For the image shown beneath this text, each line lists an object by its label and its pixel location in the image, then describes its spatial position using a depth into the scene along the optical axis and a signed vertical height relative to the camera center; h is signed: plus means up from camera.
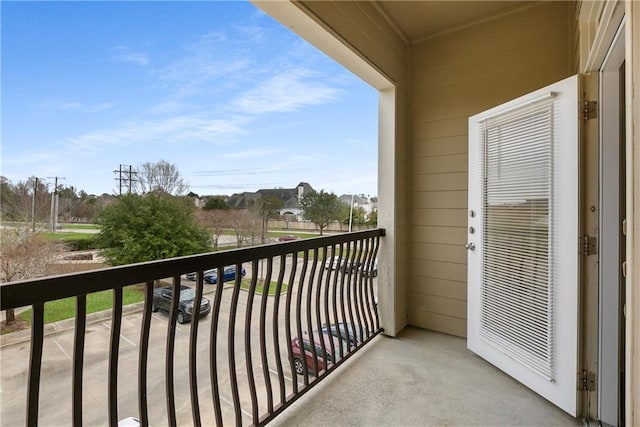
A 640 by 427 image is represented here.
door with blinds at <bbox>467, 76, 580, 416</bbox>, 1.77 -0.15
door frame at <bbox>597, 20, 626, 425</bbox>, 1.59 -0.13
